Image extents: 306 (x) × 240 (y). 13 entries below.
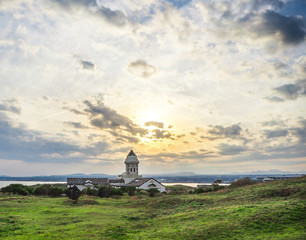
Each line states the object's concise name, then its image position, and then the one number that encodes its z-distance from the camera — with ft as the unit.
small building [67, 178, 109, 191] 290.56
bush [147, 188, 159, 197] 243.03
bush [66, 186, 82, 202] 140.32
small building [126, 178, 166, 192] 267.39
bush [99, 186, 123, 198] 192.59
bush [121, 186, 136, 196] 216.33
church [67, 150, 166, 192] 270.26
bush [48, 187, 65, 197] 182.80
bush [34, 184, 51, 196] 187.59
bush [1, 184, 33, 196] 178.81
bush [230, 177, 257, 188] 178.64
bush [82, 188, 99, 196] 199.30
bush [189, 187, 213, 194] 186.42
